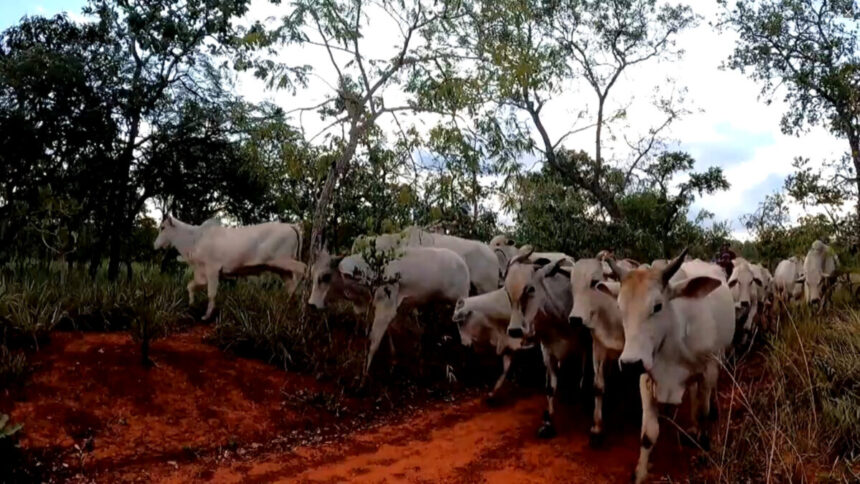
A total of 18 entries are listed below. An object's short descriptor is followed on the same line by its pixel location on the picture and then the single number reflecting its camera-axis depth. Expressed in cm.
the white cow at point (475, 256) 1084
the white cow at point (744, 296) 973
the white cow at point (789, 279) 1393
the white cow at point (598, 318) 676
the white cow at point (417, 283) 903
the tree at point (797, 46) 1607
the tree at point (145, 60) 1233
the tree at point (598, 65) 2138
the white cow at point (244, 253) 1035
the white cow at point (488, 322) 866
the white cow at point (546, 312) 731
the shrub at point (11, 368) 692
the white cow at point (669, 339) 554
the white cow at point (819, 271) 1254
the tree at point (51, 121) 1138
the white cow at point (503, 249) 1144
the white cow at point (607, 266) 682
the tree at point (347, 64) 961
